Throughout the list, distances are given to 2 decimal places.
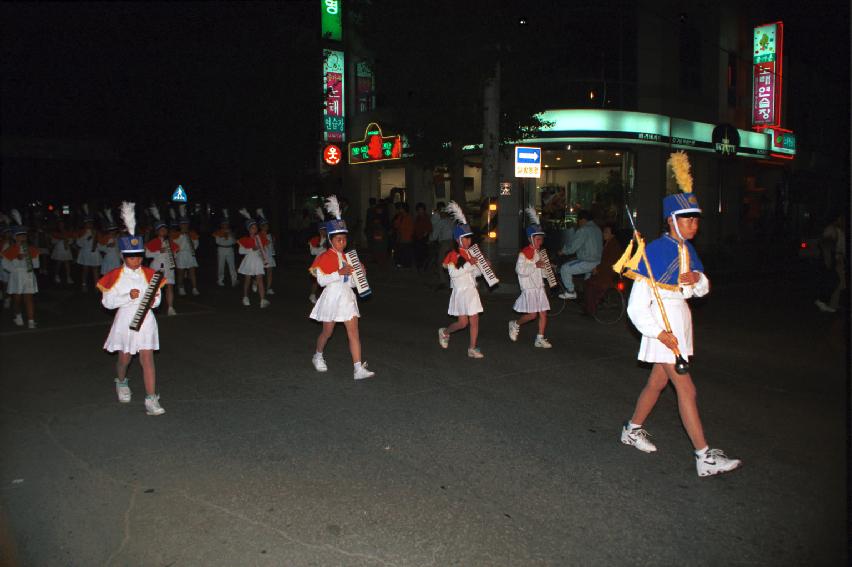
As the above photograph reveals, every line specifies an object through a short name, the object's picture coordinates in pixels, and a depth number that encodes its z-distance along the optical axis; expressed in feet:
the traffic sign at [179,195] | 101.71
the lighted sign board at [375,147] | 86.12
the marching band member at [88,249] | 58.23
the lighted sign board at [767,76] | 92.84
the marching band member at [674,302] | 15.98
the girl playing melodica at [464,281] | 29.35
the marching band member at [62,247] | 62.59
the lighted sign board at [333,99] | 93.90
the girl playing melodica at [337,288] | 25.49
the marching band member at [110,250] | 50.60
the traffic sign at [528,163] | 57.52
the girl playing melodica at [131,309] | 21.58
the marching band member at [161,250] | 43.73
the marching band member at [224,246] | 53.78
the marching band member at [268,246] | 49.57
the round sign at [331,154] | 91.45
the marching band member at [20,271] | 39.32
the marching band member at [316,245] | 50.81
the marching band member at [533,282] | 31.30
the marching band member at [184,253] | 51.86
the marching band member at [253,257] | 46.21
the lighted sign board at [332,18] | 92.32
